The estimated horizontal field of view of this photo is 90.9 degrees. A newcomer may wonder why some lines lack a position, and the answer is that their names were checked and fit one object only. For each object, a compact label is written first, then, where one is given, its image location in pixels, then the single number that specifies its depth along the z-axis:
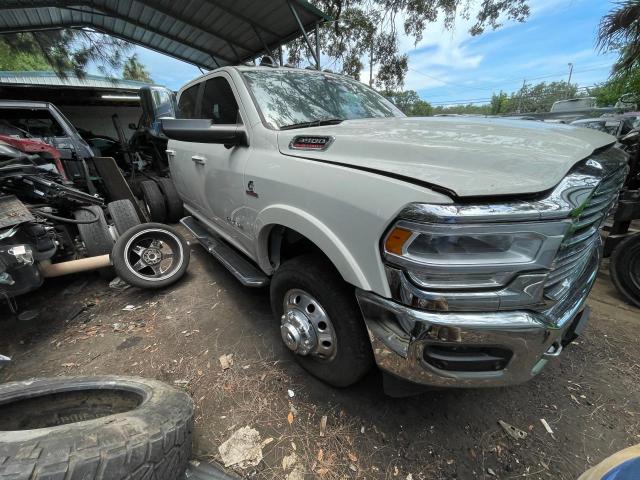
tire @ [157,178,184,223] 5.48
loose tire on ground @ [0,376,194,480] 1.04
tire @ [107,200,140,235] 3.49
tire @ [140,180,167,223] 5.31
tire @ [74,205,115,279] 3.20
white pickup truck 1.13
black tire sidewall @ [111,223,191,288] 2.98
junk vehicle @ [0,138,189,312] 2.30
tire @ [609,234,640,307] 2.91
